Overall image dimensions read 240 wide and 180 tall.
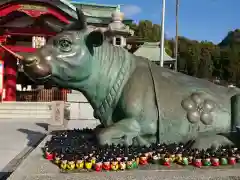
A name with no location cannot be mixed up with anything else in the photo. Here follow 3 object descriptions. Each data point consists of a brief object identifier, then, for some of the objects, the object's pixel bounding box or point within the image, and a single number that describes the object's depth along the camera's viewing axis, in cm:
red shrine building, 1035
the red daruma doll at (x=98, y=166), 185
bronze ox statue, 217
